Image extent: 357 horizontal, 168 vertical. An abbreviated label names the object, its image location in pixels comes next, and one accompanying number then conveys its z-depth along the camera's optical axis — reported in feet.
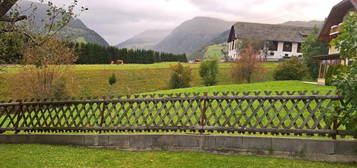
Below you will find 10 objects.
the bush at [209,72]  109.91
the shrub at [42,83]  75.25
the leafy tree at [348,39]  17.84
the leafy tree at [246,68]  114.11
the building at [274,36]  194.08
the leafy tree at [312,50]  116.46
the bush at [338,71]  18.58
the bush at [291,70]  106.52
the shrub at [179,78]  102.68
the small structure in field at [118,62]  157.62
